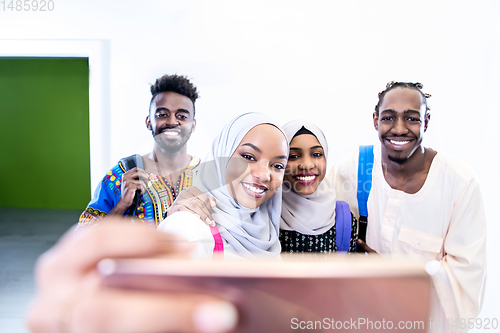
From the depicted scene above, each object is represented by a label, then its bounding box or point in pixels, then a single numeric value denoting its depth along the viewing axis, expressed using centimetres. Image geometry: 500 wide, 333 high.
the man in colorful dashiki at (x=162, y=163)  114
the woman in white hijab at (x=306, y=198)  107
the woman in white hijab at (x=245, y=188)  95
